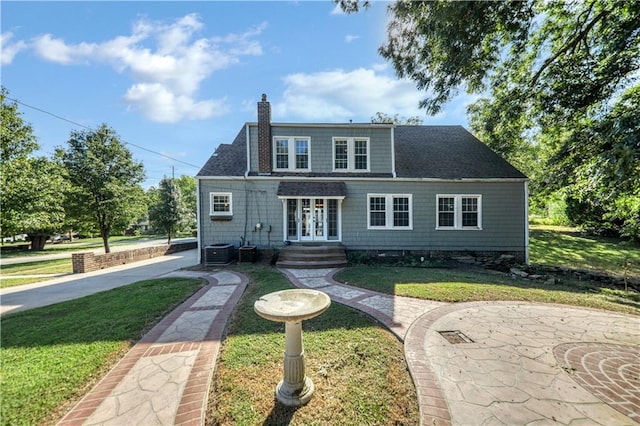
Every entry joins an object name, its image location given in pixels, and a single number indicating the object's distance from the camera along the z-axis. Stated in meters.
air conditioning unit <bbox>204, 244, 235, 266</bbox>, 10.48
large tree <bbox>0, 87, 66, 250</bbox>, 11.95
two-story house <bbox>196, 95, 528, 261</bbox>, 11.24
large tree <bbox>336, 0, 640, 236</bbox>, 6.62
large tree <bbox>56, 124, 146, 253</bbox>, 15.21
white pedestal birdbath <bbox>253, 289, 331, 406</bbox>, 2.51
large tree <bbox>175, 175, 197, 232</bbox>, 21.73
